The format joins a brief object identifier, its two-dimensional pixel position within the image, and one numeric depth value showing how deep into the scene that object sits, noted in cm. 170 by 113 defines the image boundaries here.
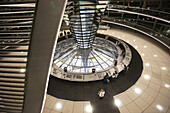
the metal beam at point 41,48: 259
